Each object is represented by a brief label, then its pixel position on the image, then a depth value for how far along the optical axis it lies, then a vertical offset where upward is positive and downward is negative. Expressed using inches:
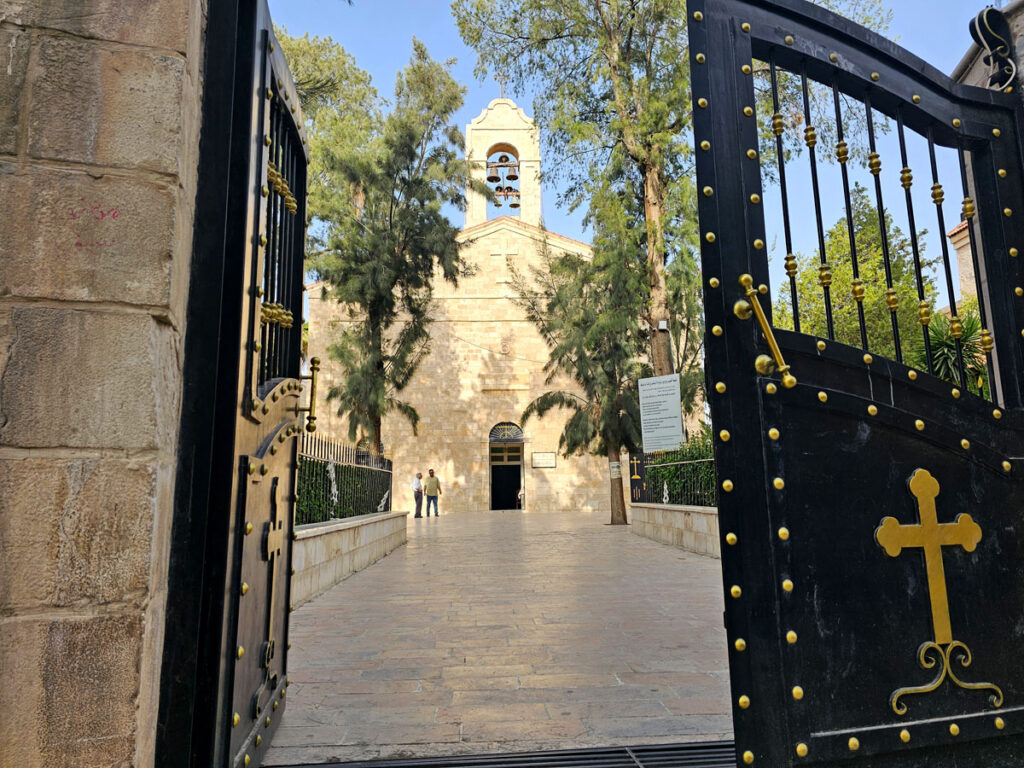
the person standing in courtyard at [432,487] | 891.5 +5.3
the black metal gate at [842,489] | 83.0 -0.5
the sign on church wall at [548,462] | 1008.2 +38.9
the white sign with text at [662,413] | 392.4 +42.0
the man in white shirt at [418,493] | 914.4 -2.0
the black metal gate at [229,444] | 73.1 +5.7
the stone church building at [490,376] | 1010.1 +166.9
